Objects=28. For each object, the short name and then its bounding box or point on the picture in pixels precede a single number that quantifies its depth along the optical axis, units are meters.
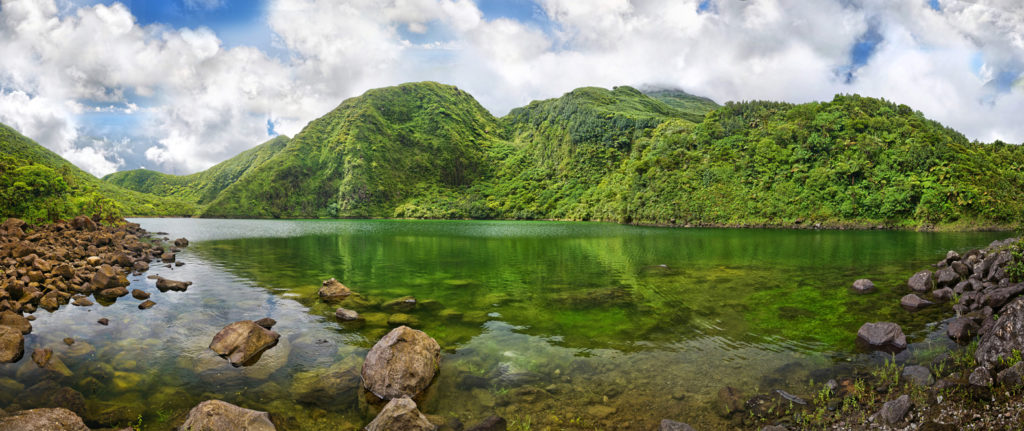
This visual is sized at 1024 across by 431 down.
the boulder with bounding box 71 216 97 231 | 40.19
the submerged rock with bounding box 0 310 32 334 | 15.03
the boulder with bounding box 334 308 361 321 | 18.09
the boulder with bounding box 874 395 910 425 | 7.68
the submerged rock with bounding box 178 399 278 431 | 8.32
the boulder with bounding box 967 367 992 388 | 7.86
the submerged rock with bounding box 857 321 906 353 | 13.36
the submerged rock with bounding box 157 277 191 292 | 24.65
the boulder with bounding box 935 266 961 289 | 20.77
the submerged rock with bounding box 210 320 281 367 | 13.27
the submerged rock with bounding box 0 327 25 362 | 12.66
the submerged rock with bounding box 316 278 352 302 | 22.57
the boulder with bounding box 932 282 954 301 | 18.89
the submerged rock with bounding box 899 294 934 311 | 18.25
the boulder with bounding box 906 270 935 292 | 21.70
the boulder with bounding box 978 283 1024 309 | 13.80
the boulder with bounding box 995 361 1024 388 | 7.55
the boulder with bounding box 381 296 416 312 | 20.30
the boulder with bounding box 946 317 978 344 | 13.11
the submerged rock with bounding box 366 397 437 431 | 8.44
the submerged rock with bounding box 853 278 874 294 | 22.84
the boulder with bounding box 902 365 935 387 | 9.37
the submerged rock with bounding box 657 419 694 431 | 8.36
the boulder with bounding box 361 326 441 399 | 10.63
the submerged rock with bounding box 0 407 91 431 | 7.49
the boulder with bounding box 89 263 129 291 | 23.20
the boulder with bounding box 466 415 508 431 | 8.88
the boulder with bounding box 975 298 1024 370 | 9.08
